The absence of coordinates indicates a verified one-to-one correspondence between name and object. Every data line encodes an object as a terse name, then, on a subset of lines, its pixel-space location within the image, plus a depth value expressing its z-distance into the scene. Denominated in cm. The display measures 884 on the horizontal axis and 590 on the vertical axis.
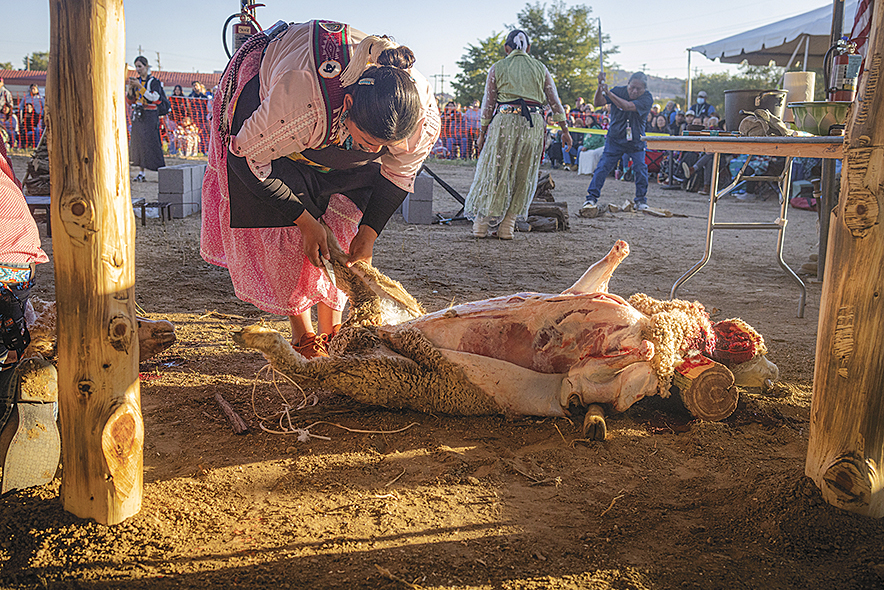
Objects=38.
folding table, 300
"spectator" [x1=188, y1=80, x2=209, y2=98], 1654
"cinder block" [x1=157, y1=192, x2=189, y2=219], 802
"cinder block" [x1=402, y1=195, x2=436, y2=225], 845
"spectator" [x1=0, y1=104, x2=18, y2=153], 1598
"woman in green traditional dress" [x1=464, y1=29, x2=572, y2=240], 670
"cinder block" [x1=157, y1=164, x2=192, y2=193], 788
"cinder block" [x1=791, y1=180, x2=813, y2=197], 1082
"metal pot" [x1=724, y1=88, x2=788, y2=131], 352
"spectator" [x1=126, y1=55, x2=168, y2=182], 983
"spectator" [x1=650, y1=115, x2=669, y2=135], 1445
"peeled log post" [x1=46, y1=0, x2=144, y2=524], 165
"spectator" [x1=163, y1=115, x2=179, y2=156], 1783
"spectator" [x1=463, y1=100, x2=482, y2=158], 1897
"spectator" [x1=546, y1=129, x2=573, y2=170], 1834
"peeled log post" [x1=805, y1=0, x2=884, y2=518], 174
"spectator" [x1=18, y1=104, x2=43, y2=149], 1675
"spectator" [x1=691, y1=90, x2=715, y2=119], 1404
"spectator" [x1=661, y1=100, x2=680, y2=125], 1479
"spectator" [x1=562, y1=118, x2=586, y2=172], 1811
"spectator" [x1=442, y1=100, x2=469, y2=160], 1930
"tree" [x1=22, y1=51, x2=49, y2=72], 4706
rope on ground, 253
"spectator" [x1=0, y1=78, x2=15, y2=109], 1481
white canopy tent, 1199
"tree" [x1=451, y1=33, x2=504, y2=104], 3086
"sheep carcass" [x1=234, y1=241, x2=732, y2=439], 255
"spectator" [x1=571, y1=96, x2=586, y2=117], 1940
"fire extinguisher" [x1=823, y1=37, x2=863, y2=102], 339
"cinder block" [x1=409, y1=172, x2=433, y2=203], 834
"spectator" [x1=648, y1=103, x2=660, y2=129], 1515
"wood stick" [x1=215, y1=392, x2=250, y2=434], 254
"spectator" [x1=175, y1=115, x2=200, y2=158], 1750
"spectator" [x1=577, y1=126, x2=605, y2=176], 1616
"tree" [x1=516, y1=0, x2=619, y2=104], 3269
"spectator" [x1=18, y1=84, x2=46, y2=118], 1558
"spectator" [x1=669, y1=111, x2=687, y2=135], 1439
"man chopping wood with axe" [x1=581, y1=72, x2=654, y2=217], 895
